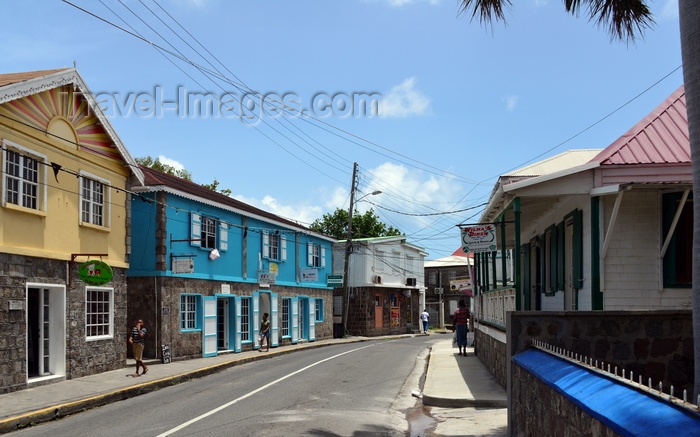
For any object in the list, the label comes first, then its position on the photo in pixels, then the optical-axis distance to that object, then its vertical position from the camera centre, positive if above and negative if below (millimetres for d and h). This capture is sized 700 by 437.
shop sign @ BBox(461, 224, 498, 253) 17531 +694
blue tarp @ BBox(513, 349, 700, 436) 3950 -856
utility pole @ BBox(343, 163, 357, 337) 43531 +35
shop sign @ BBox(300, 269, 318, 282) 37875 -282
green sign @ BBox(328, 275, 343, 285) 42812 -608
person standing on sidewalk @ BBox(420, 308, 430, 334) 54691 -3685
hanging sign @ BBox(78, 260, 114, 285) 18859 -34
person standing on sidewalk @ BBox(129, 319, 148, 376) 19578 -1820
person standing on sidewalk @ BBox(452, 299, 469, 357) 24750 -1832
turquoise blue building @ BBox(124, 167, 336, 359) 25203 -56
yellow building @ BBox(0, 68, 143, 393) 16688 +973
